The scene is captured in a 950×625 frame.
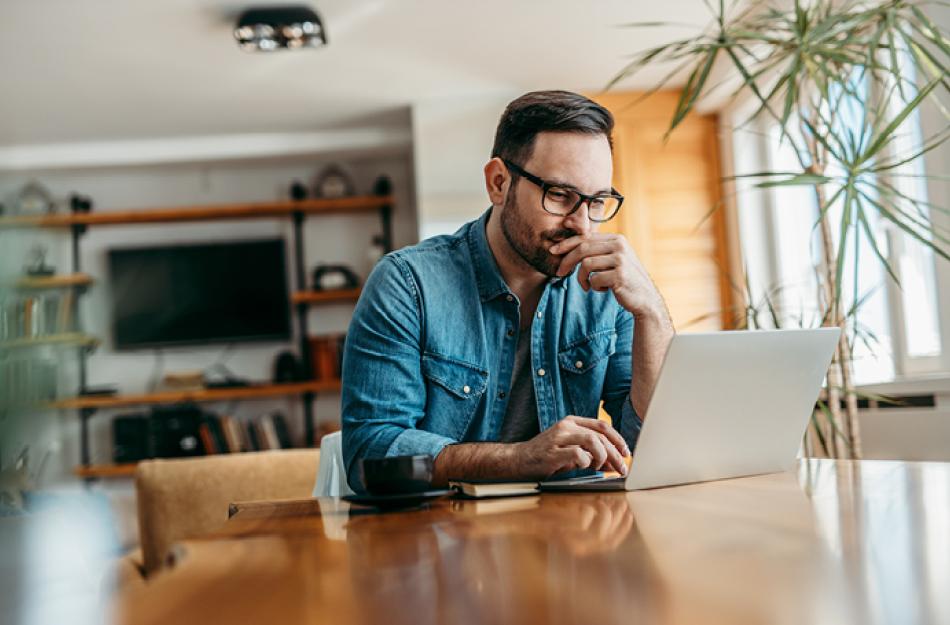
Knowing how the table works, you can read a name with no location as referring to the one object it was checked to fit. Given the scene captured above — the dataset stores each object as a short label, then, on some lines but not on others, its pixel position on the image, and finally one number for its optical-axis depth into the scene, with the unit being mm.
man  1447
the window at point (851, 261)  3258
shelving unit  5848
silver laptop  1054
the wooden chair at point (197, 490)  2098
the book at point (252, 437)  5957
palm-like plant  1981
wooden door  5164
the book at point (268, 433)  5941
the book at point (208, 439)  5793
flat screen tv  6164
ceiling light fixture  3936
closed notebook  1087
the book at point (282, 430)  6027
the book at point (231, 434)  5848
